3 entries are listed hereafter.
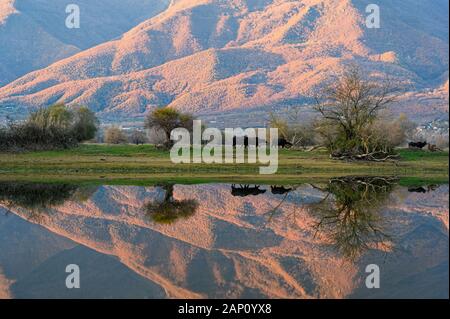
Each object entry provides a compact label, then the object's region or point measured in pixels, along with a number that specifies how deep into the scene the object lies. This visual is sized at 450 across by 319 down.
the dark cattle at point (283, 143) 62.53
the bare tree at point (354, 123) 49.66
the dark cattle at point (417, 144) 55.58
